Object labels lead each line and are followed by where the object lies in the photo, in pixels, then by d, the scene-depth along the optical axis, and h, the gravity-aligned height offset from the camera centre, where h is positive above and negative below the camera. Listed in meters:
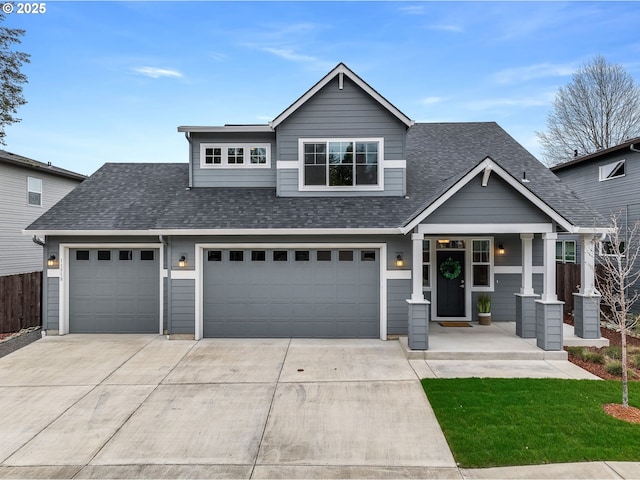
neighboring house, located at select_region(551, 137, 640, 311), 12.57 +2.36
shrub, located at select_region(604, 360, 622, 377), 6.69 -2.45
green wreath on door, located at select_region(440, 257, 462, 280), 10.42 -0.81
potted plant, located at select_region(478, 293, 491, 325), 10.04 -1.98
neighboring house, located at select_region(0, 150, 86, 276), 14.00 +1.60
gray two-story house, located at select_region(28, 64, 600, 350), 8.82 +0.06
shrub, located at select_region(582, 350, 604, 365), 7.42 -2.48
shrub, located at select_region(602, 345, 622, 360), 7.64 -2.49
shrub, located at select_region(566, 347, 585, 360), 7.69 -2.48
